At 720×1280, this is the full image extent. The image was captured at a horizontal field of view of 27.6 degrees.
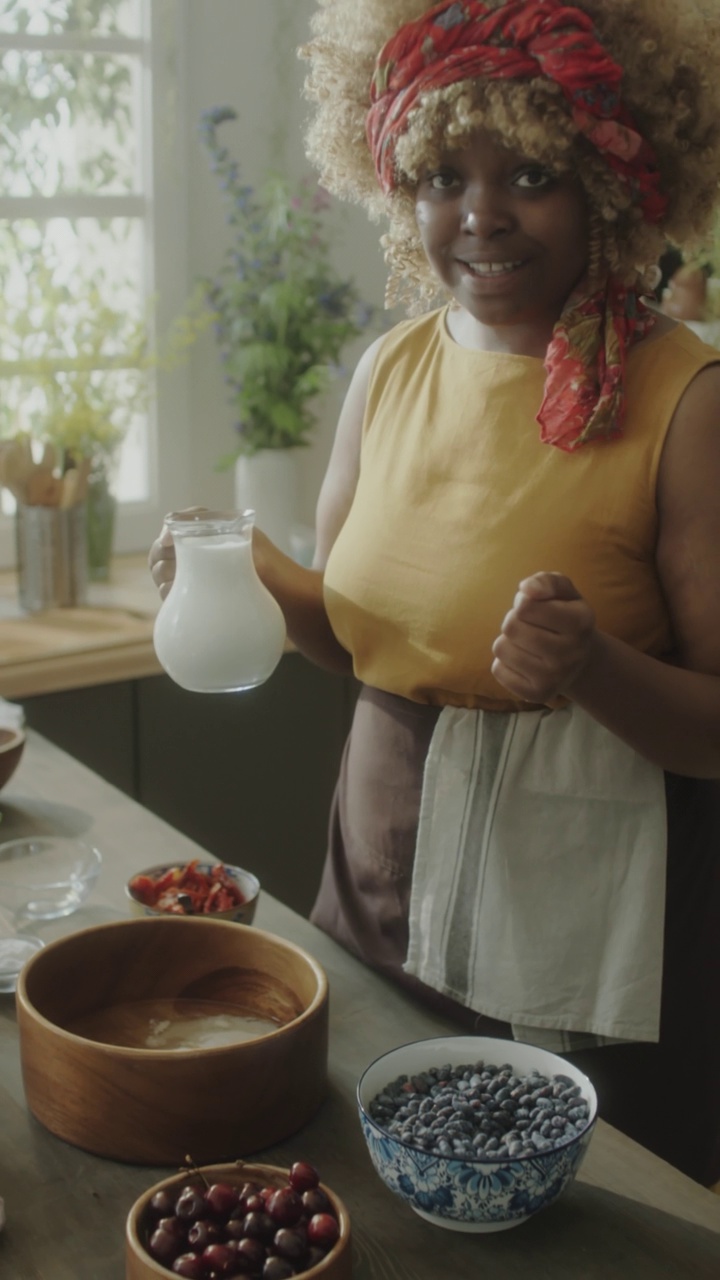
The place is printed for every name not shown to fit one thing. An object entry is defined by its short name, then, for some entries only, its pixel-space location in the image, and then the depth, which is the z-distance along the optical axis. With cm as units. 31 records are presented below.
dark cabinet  253
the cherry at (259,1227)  92
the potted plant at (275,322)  276
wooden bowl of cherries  89
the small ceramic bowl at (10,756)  176
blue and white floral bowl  96
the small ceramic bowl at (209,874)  135
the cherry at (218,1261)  89
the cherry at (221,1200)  94
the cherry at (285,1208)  93
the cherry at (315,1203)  95
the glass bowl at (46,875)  148
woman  131
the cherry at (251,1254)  90
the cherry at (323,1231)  93
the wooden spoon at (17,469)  255
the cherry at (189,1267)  89
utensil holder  259
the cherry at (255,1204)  94
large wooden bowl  106
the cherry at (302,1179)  97
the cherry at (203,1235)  91
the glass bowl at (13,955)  135
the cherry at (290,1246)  91
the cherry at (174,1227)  92
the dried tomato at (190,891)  136
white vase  286
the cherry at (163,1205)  94
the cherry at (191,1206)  93
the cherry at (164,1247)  91
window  268
